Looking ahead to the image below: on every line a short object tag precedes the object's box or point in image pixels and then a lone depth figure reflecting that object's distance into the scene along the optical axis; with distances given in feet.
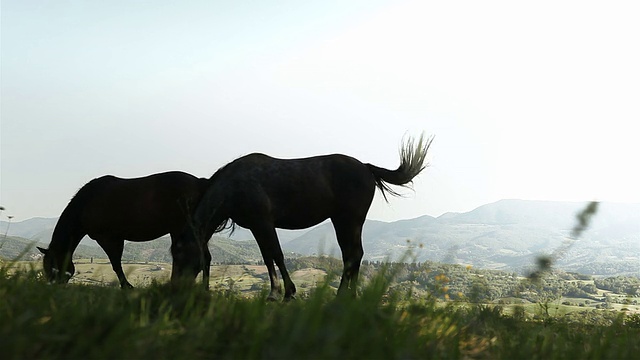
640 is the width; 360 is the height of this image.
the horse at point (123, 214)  38.45
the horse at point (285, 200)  29.22
